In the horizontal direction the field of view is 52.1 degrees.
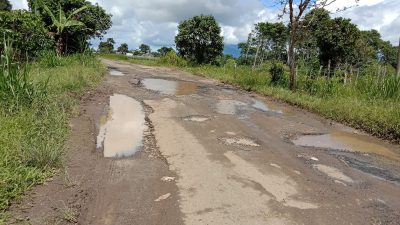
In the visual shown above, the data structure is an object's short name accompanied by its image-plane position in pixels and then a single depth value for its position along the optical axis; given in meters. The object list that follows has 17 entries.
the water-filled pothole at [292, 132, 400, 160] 6.87
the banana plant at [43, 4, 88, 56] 18.16
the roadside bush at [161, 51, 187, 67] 28.66
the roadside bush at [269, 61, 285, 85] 15.67
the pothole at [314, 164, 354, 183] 5.20
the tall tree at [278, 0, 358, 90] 13.71
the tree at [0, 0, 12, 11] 39.34
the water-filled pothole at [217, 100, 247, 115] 9.66
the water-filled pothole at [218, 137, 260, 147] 6.63
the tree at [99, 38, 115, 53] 64.82
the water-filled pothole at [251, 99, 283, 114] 10.36
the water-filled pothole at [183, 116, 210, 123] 8.37
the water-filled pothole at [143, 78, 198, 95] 12.94
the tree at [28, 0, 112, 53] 19.80
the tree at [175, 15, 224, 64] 28.12
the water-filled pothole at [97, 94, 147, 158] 6.18
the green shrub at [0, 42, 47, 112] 6.65
